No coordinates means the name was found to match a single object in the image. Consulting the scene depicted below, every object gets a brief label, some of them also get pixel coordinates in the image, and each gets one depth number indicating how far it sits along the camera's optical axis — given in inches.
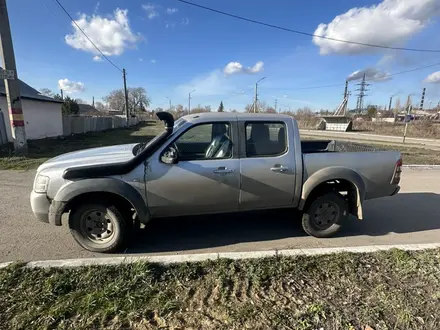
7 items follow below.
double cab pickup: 130.7
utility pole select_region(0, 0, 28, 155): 398.9
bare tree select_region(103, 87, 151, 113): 3577.8
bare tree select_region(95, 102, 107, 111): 3964.1
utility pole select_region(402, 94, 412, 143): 833.5
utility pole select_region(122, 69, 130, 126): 1617.9
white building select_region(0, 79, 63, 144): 531.2
